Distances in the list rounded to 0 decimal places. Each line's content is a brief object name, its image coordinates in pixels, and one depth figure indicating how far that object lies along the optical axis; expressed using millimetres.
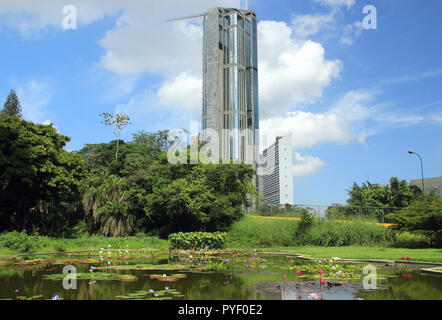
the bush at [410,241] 16531
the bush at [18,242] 13070
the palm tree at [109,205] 20641
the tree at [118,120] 31141
